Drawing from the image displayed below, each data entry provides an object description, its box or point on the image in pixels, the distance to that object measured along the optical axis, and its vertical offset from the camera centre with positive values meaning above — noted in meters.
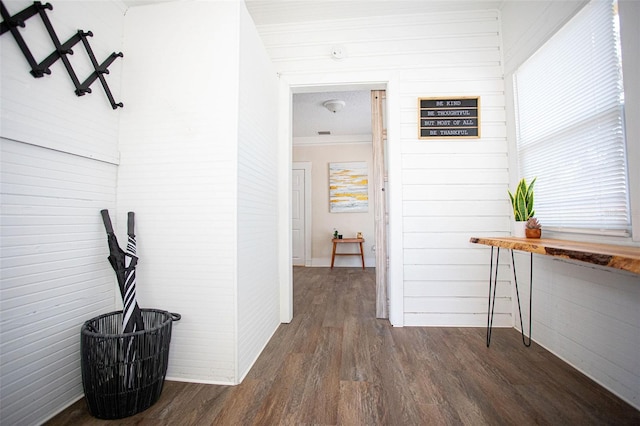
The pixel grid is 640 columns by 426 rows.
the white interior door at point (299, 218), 4.95 +0.07
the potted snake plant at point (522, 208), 1.61 +0.08
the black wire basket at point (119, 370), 1.05 -0.63
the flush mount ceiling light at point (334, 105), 3.45 +1.61
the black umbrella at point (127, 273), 1.21 -0.25
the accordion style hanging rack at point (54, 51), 0.98 +0.77
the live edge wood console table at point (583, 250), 0.78 -0.12
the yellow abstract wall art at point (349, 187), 4.91 +0.65
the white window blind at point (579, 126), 1.21 +0.53
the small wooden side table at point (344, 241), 4.53 -0.38
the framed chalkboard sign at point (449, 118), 2.08 +0.85
